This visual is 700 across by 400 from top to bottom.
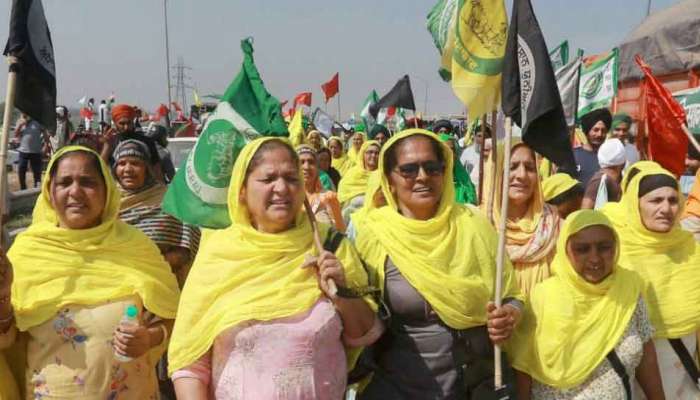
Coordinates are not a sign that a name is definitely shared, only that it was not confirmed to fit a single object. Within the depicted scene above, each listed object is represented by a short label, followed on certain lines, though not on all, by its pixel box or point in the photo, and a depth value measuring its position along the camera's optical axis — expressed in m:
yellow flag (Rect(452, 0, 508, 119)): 3.20
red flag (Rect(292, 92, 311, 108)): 13.53
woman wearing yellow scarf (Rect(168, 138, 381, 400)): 2.37
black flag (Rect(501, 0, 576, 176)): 2.77
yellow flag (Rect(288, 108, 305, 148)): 6.34
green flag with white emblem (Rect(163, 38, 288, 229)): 2.89
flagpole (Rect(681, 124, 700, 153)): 4.25
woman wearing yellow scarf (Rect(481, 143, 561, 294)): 3.33
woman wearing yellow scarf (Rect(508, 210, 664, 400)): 2.74
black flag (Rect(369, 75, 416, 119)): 9.01
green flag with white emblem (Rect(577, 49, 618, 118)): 7.98
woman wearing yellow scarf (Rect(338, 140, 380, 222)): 6.68
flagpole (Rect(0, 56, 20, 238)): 2.54
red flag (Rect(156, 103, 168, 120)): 17.69
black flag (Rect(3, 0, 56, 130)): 2.74
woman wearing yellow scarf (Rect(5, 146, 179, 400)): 2.61
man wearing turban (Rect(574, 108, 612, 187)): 6.03
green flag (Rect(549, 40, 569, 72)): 7.97
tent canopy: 10.20
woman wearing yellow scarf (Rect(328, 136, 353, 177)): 9.99
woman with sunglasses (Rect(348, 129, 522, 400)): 2.64
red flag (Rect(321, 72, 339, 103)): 13.66
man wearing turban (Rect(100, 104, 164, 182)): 4.62
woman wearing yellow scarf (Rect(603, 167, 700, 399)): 3.07
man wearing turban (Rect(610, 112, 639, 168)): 6.59
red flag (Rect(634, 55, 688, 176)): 4.98
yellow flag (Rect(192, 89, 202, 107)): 24.33
